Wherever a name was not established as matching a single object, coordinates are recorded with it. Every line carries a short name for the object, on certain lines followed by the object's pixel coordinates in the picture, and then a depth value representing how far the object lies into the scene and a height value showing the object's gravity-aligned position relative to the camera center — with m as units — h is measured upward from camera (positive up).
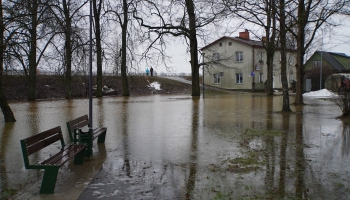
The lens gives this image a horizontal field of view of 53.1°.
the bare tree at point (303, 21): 16.67 +3.42
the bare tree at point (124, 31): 30.73 +5.31
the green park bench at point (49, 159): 5.04 -1.08
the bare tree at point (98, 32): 30.41 +5.08
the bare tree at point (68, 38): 13.74 +2.41
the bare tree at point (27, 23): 10.95 +2.32
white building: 45.38 +2.81
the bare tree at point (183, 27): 27.95 +5.00
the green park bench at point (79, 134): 7.14 -0.94
